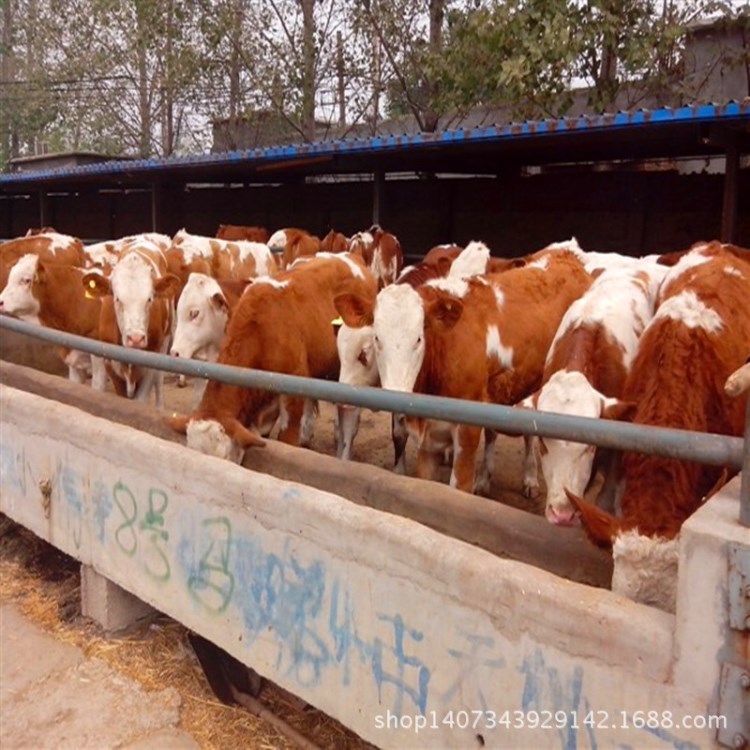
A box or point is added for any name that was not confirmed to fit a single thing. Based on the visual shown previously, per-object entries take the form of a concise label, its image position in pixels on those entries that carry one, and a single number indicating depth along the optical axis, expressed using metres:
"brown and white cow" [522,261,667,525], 3.44
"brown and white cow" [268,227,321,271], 10.03
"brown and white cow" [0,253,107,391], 6.79
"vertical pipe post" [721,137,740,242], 7.39
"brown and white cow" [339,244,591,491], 4.58
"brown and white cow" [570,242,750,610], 2.44
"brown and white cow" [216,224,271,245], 11.95
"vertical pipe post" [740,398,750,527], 1.81
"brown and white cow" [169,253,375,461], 4.18
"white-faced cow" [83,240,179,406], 6.26
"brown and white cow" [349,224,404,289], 9.38
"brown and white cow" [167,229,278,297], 8.44
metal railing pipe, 1.90
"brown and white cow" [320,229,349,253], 9.69
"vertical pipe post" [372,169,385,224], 10.20
